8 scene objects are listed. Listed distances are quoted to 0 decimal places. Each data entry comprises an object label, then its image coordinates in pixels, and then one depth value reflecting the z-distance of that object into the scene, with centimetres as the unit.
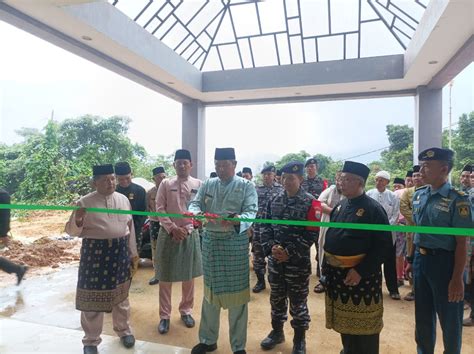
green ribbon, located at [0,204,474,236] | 182
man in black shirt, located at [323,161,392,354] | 210
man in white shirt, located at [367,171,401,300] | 440
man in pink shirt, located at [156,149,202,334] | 323
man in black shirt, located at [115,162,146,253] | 378
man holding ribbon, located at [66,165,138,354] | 262
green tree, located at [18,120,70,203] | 950
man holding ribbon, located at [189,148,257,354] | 263
